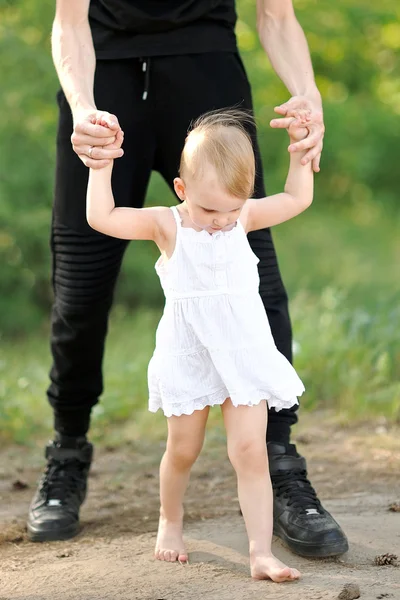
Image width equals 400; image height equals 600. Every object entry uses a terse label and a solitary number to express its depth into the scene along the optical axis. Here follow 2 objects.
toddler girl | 5.02
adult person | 5.75
